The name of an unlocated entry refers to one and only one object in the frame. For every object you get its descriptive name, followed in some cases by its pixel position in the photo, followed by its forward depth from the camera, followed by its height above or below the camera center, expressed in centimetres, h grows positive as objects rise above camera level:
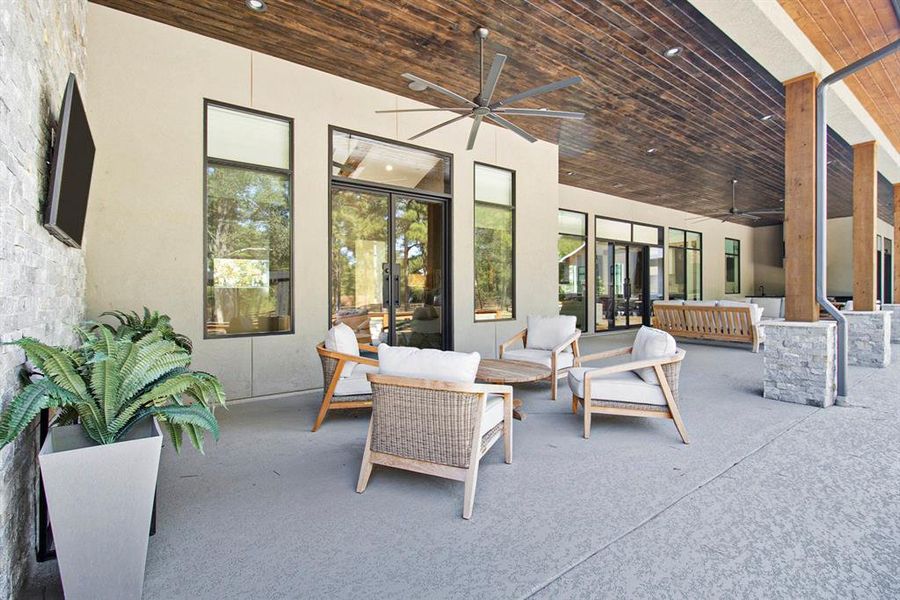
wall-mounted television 213 +67
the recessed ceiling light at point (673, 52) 468 +263
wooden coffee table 388 -66
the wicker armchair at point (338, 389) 375 -76
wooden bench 814 -43
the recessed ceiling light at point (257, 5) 395 +263
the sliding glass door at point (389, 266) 562 +45
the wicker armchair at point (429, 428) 242 -72
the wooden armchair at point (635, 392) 344 -73
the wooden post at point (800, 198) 463 +107
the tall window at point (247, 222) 470 +85
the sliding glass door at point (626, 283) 1172 +47
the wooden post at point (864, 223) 673 +120
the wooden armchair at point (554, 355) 466 -62
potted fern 154 -54
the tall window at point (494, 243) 697 +91
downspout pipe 454 +66
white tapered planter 153 -75
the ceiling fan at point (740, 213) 1019 +202
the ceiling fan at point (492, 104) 376 +184
